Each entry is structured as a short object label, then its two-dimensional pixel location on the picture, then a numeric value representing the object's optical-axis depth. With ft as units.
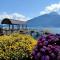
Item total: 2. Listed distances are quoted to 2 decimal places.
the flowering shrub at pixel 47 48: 7.49
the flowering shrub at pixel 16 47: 9.52
